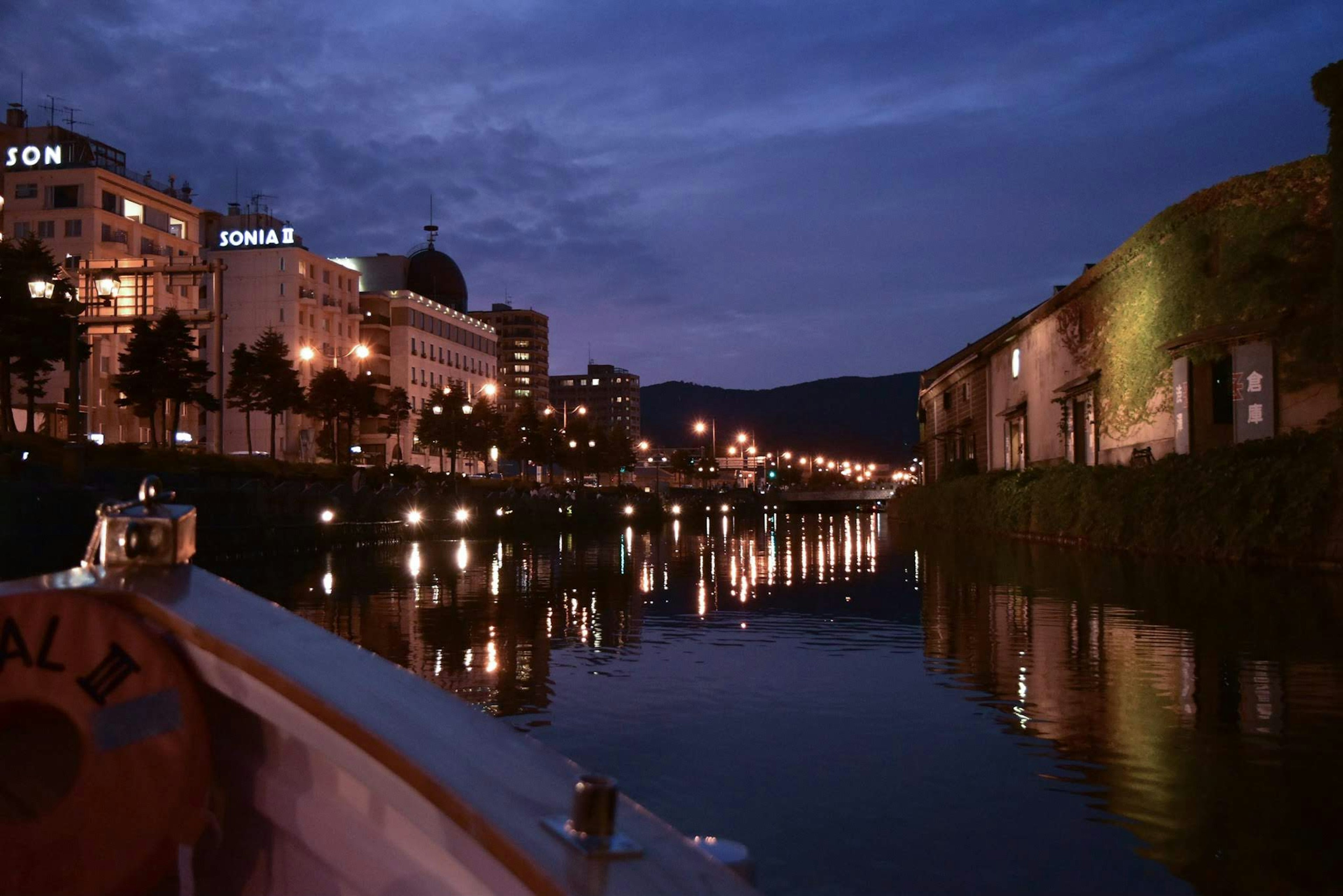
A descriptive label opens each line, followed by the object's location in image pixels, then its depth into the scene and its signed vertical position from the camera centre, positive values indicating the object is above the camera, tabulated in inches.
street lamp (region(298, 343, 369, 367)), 1802.4 +221.0
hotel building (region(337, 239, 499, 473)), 3988.7 +551.0
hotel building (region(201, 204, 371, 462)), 3452.3 +555.5
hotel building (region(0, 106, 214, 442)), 3004.4 +695.0
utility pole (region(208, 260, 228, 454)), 1320.1 +212.7
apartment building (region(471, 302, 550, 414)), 7628.0 +883.4
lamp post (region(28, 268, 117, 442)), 1009.5 +102.2
